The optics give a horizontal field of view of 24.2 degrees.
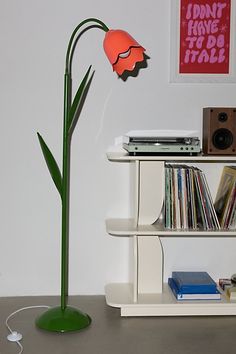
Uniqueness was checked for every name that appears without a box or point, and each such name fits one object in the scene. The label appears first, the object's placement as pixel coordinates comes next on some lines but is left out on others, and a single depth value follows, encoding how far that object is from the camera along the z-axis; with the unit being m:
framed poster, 1.93
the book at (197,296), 1.81
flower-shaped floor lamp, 1.57
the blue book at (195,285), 1.81
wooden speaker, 1.80
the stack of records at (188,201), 1.83
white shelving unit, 1.77
